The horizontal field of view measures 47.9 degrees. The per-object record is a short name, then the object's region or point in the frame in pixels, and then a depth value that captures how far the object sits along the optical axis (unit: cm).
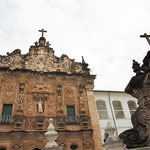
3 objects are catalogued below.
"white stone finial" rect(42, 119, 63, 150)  448
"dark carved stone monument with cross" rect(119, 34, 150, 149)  495
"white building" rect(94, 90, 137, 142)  1655
